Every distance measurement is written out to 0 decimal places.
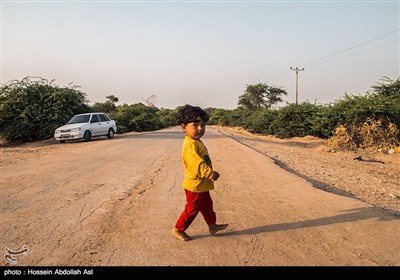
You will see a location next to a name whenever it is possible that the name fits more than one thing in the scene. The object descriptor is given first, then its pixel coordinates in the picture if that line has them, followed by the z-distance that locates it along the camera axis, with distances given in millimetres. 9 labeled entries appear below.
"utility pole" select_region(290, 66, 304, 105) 45544
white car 18781
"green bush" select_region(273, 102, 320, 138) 27875
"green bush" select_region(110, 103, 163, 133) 38531
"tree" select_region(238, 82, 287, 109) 65438
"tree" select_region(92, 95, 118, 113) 62562
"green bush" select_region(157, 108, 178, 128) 72600
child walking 3939
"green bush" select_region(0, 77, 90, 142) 21250
